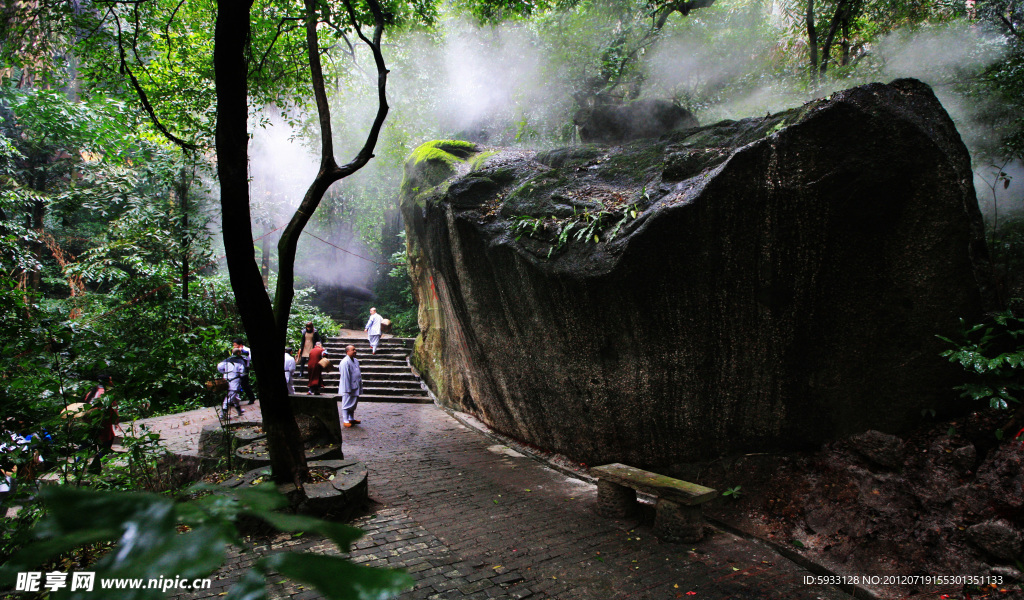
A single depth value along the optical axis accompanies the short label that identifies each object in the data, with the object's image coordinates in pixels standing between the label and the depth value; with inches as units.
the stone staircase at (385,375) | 566.3
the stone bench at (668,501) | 205.5
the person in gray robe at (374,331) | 655.8
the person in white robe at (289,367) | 418.0
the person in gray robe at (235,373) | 370.9
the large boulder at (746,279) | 193.8
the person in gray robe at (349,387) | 415.5
